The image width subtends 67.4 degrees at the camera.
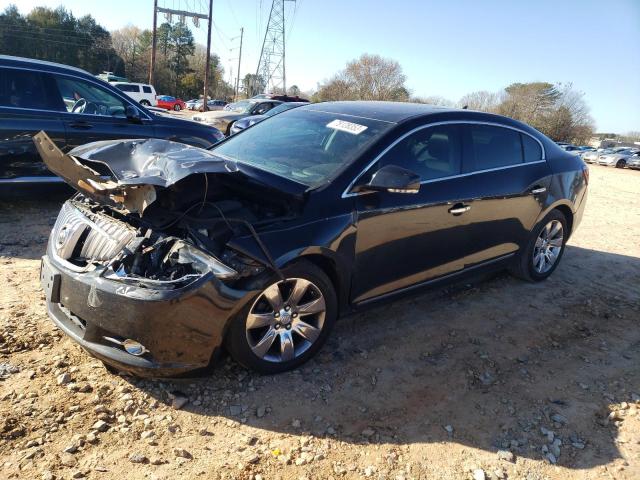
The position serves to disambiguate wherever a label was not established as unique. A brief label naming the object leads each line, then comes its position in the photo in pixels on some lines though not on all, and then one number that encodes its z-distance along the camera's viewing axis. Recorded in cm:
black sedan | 263
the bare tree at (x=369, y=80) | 5800
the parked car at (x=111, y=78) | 4366
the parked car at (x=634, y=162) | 3114
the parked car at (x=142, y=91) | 3741
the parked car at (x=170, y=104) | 4681
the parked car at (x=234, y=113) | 1633
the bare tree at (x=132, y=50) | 6681
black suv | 561
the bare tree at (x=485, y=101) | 5869
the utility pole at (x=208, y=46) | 3704
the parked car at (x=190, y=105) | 5454
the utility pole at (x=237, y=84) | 6963
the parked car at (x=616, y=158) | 3181
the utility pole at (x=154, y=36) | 3594
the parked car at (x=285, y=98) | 2808
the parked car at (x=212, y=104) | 5124
